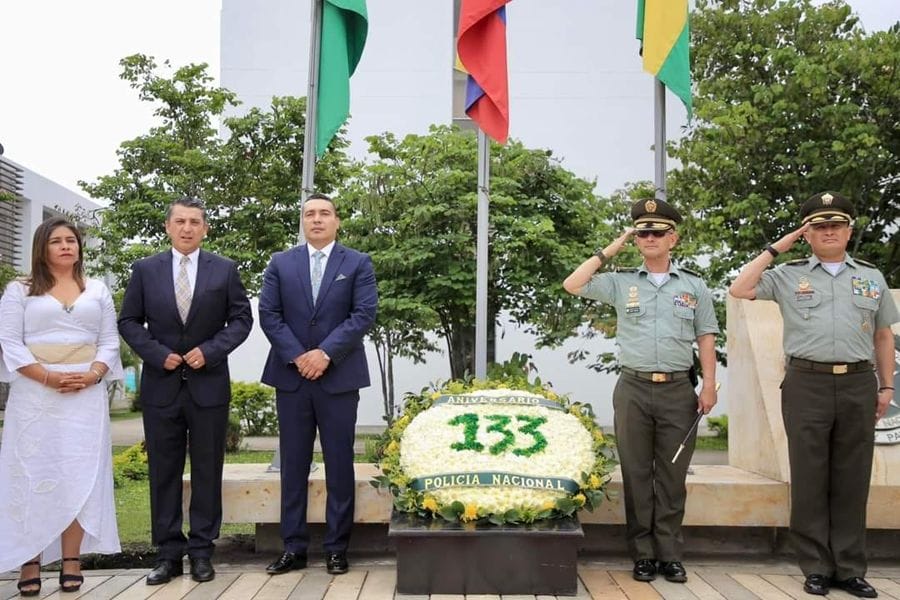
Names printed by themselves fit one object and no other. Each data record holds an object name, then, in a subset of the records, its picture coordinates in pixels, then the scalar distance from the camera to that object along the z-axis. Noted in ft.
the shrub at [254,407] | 46.37
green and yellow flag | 16.53
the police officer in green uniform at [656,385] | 13.00
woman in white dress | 12.38
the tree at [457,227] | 30.66
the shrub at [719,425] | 48.29
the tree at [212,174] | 35.40
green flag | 16.48
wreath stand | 12.09
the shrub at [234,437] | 36.89
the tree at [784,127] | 31.24
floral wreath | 12.34
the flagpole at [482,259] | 16.14
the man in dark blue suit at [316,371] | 13.20
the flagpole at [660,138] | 15.83
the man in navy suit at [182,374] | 12.98
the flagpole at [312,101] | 15.92
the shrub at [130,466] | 28.45
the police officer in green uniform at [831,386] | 12.46
